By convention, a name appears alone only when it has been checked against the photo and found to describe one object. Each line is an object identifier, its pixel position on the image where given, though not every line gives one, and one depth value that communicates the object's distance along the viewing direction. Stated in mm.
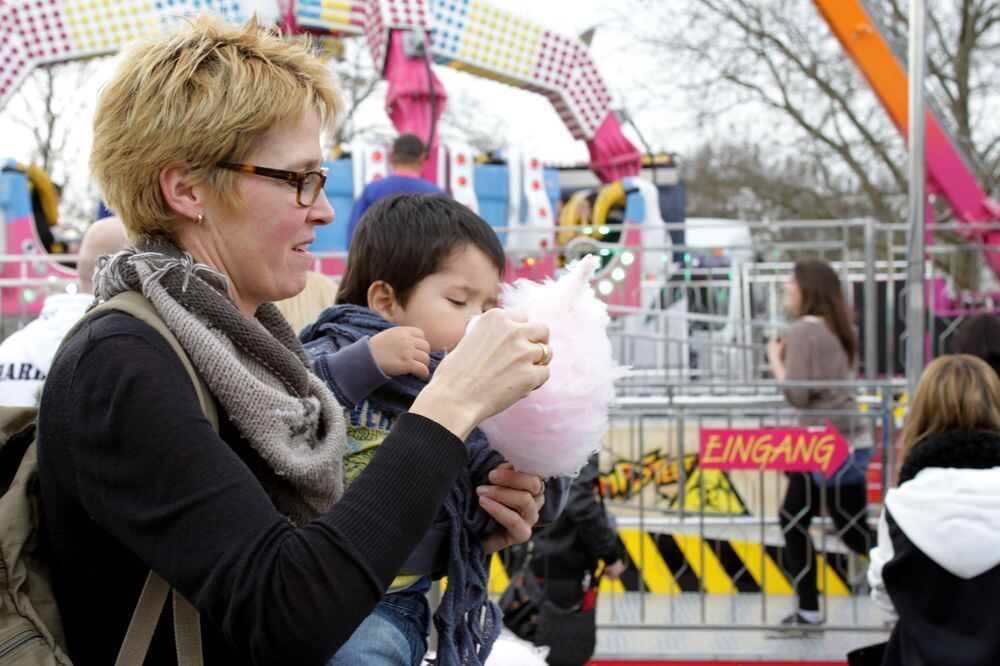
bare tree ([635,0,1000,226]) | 18438
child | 1791
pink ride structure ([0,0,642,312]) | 9086
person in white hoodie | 2781
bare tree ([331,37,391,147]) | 23594
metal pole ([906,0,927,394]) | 4688
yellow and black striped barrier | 5672
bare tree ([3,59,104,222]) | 24219
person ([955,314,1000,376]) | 4574
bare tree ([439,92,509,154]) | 26156
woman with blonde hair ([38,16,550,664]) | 1164
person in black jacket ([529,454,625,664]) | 3852
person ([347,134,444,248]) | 5207
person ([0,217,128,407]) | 2998
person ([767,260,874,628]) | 5191
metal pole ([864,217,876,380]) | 5883
